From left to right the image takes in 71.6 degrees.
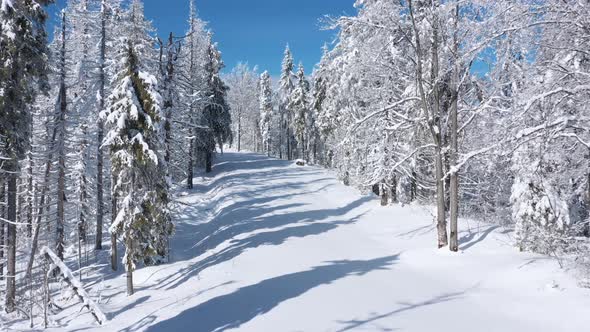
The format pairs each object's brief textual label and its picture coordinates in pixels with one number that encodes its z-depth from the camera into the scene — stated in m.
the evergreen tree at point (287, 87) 62.31
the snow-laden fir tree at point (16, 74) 13.83
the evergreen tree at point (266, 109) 70.38
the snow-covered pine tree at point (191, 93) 33.59
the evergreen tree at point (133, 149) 16.42
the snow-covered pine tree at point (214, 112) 42.69
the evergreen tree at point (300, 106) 57.41
